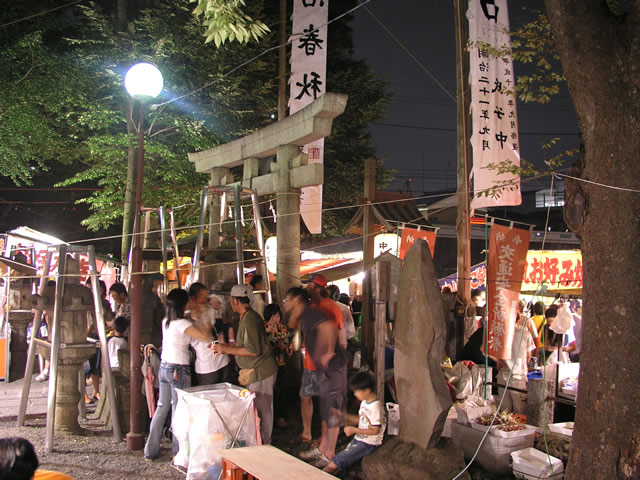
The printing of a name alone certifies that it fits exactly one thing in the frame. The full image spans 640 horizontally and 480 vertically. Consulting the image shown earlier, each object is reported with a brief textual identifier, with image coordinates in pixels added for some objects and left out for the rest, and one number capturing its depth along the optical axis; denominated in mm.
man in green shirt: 7020
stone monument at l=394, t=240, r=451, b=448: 6270
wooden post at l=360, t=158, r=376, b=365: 10523
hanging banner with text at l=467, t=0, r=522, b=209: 11547
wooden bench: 4957
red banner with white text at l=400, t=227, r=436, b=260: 13094
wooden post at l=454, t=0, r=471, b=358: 12352
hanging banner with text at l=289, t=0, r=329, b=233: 14164
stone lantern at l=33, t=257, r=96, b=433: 8000
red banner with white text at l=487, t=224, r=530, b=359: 9531
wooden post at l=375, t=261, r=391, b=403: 6906
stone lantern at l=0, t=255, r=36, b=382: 12883
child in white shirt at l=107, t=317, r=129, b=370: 9750
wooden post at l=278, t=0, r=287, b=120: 17156
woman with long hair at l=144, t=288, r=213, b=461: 6902
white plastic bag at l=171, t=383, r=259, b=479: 5918
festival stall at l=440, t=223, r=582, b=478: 6723
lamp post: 7496
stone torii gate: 9516
